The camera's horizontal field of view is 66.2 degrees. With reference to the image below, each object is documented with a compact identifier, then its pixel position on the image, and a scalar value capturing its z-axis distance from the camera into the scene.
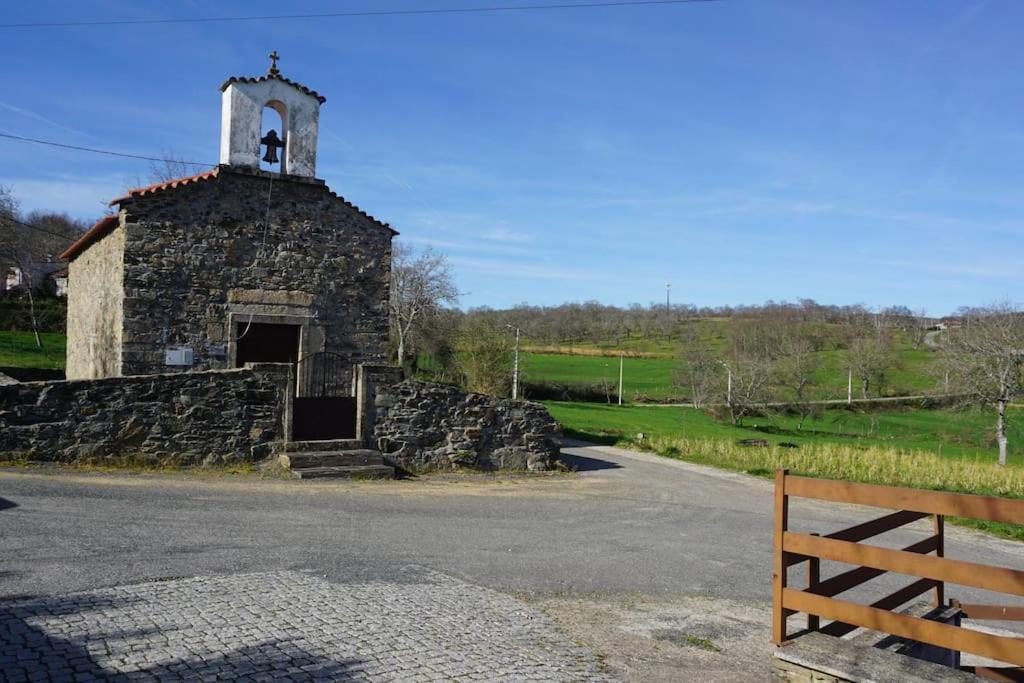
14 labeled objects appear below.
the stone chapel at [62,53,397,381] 15.63
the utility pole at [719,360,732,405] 46.84
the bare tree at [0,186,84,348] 38.00
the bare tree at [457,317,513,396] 29.25
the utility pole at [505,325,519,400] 33.17
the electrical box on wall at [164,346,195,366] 15.88
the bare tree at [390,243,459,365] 53.12
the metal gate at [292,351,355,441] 14.16
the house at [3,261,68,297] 49.44
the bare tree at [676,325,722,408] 50.62
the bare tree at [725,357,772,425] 47.28
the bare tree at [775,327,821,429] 51.46
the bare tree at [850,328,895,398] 60.03
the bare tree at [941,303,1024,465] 33.31
